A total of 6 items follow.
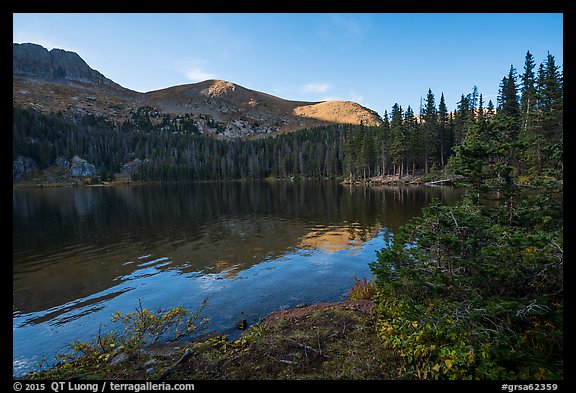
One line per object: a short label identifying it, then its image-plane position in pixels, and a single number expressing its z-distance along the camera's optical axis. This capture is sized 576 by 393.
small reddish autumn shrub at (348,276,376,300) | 13.01
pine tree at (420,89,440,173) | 81.25
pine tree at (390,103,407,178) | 81.50
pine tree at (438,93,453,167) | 85.19
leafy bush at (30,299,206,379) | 7.33
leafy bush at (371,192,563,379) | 5.79
